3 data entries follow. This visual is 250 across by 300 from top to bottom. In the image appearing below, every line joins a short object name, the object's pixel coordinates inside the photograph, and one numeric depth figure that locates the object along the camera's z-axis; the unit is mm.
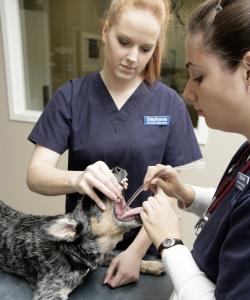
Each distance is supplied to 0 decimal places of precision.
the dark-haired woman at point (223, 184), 609
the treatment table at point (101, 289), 1028
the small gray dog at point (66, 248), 1023
